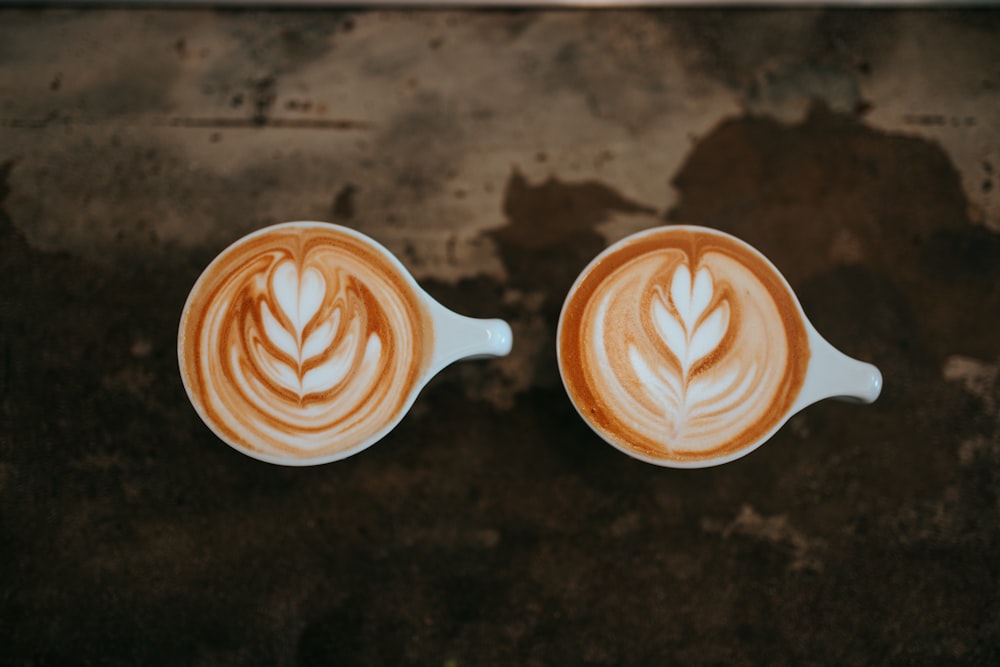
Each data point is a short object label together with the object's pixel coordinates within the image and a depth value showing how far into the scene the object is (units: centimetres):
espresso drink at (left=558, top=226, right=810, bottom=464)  47
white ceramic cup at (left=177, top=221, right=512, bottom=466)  47
